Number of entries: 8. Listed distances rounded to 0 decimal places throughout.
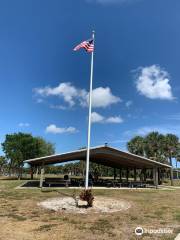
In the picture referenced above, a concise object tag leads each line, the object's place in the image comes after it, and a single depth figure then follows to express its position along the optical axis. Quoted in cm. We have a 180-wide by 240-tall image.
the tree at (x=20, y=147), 2856
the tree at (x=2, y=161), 4496
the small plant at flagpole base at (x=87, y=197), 839
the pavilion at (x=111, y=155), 1560
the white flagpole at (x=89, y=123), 953
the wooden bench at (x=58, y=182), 1653
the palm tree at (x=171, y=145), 3093
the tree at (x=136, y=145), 3333
